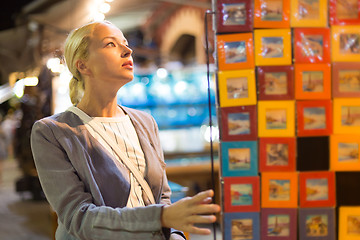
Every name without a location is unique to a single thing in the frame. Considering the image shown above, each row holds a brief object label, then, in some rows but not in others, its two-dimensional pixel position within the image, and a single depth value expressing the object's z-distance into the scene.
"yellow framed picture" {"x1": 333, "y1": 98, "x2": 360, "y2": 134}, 1.83
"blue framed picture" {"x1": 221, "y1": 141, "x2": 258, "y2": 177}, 1.82
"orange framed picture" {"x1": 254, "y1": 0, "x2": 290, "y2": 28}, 1.80
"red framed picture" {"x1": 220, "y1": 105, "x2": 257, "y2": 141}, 1.82
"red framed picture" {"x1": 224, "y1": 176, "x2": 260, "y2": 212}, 1.83
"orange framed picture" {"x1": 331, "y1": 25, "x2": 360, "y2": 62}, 1.82
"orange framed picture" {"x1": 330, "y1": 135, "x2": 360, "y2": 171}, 1.84
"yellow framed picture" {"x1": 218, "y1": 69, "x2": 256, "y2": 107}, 1.81
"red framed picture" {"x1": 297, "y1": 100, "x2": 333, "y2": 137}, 1.82
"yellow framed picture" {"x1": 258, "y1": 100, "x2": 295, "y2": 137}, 1.82
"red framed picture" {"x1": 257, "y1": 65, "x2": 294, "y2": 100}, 1.81
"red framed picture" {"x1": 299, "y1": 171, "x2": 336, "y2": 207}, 1.83
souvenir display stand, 1.81
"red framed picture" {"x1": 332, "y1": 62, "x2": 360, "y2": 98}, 1.83
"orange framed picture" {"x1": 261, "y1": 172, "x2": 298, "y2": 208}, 1.83
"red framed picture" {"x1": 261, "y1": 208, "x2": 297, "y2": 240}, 1.83
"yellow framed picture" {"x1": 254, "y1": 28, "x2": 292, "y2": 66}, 1.80
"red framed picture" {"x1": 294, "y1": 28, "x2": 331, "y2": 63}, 1.81
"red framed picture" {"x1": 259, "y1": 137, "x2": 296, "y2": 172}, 1.83
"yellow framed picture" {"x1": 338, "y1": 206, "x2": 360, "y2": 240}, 1.84
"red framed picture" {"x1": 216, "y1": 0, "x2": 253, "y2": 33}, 1.79
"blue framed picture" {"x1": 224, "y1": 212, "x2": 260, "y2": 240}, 1.82
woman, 1.28
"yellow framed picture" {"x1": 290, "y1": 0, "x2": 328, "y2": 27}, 1.81
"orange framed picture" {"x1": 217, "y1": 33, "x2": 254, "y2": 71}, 1.79
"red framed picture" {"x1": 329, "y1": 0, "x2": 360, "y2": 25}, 1.82
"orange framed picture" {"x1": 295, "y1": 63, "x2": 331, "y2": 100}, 1.82
